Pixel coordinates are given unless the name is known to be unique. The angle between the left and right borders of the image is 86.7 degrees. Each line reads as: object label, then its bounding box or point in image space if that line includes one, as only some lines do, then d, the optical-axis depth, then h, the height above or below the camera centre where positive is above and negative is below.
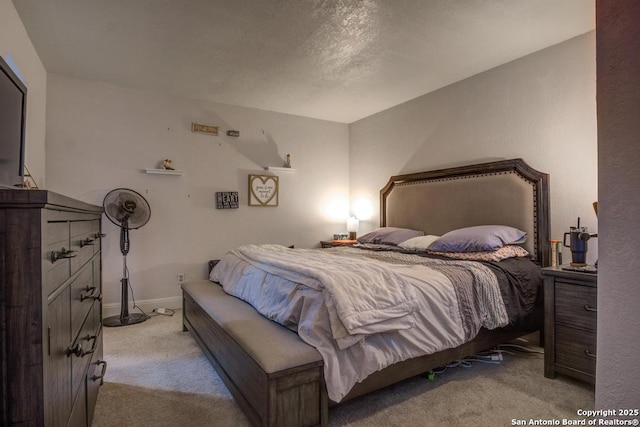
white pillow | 3.35 -0.27
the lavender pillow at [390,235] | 3.80 -0.23
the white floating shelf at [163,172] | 3.88 +0.51
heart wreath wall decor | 4.56 +0.35
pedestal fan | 3.56 -0.02
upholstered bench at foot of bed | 1.51 -0.75
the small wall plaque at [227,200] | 4.33 +0.20
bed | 1.59 -0.62
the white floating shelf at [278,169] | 4.62 +0.65
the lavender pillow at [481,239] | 2.85 -0.20
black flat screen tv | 1.29 +0.36
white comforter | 1.65 -0.51
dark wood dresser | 0.74 -0.22
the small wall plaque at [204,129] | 4.20 +1.09
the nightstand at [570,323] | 2.07 -0.68
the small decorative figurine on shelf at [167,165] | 3.98 +0.60
